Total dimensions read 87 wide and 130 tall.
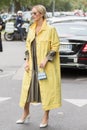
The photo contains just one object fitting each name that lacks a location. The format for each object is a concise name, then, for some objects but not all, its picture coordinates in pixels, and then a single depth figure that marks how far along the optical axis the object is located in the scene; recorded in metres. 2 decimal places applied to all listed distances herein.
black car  11.83
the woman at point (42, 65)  6.53
